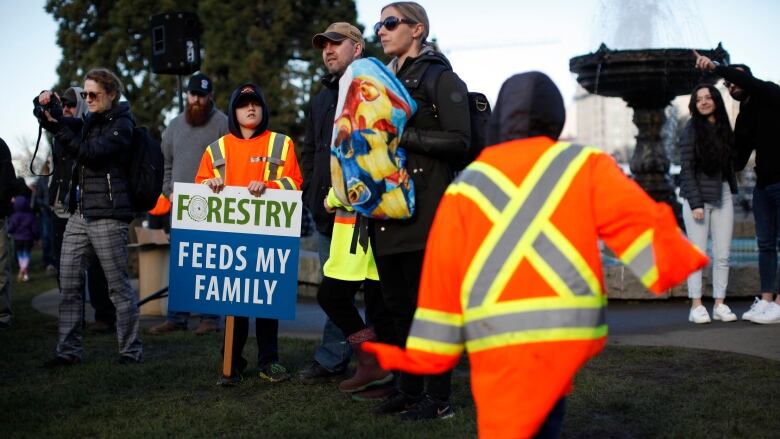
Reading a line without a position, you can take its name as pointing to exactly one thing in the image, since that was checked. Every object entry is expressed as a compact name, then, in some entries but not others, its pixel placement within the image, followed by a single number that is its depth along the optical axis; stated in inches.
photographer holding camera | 280.4
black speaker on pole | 476.7
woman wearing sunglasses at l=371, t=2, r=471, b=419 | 197.5
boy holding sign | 253.1
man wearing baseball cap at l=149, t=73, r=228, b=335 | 340.5
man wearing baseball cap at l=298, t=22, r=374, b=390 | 239.8
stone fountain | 573.9
